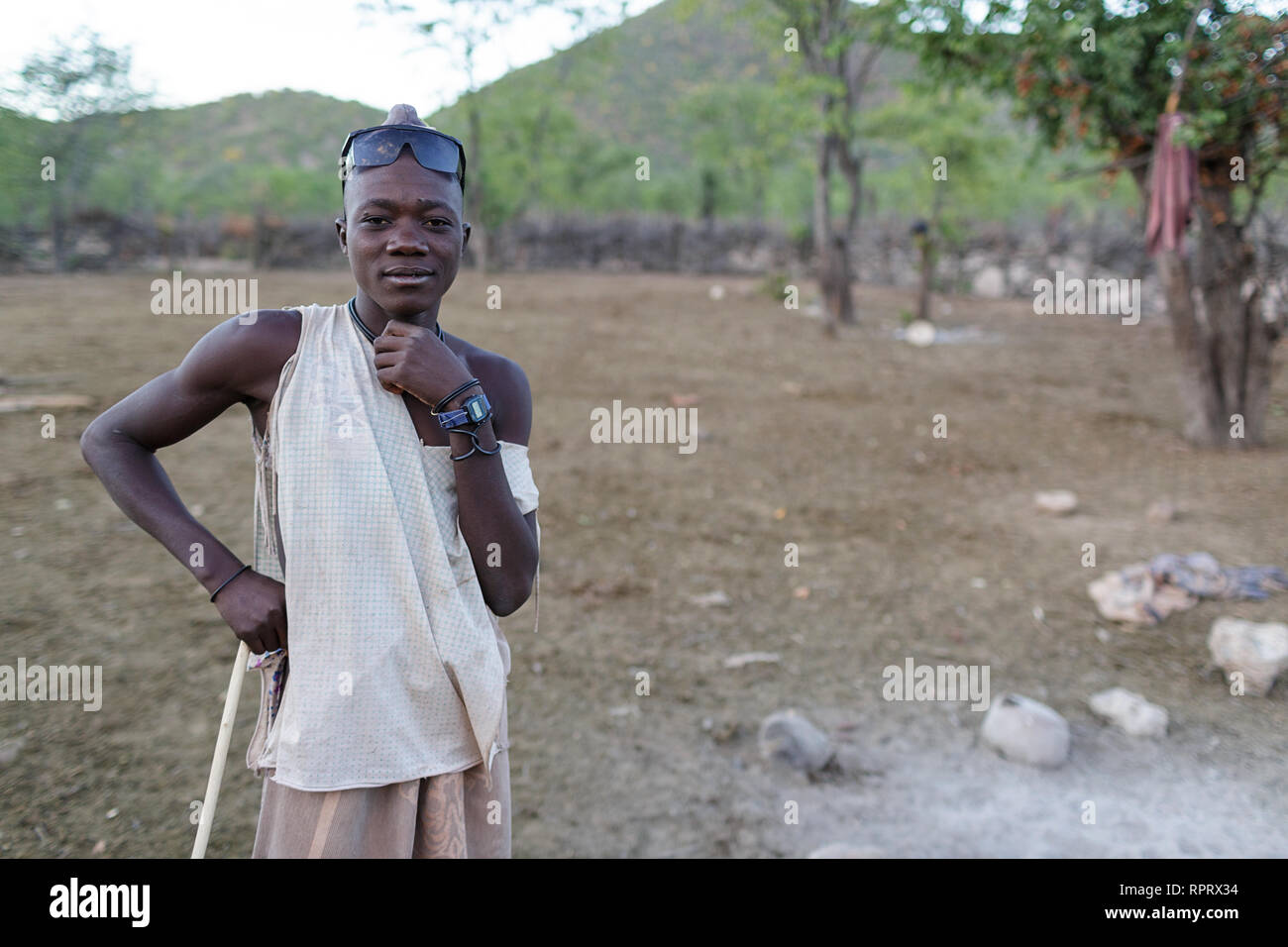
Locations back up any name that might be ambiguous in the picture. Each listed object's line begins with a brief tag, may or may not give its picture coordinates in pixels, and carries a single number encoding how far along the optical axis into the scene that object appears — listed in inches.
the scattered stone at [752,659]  157.8
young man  55.5
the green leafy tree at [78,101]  490.6
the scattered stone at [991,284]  873.5
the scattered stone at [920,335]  517.5
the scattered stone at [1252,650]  148.6
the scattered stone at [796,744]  127.3
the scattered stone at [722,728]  134.3
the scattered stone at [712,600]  179.8
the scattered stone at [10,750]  113.3
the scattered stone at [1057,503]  230.2
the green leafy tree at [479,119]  895.1
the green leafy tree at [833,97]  458.0
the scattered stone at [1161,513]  222.1
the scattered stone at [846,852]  103.7
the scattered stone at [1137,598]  173.8
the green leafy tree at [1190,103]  237.3
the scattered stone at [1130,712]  138.7
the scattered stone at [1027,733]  129.9
